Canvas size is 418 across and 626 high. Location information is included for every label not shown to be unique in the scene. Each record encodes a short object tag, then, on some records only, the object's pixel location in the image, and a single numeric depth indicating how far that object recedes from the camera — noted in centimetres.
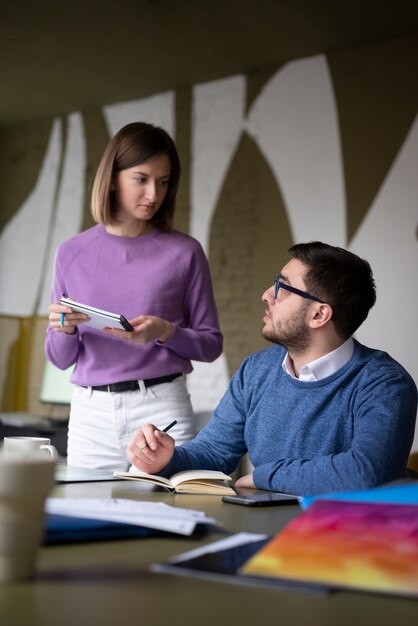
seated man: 158
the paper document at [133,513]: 102
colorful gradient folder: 77
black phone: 136
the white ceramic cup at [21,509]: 74
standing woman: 227
